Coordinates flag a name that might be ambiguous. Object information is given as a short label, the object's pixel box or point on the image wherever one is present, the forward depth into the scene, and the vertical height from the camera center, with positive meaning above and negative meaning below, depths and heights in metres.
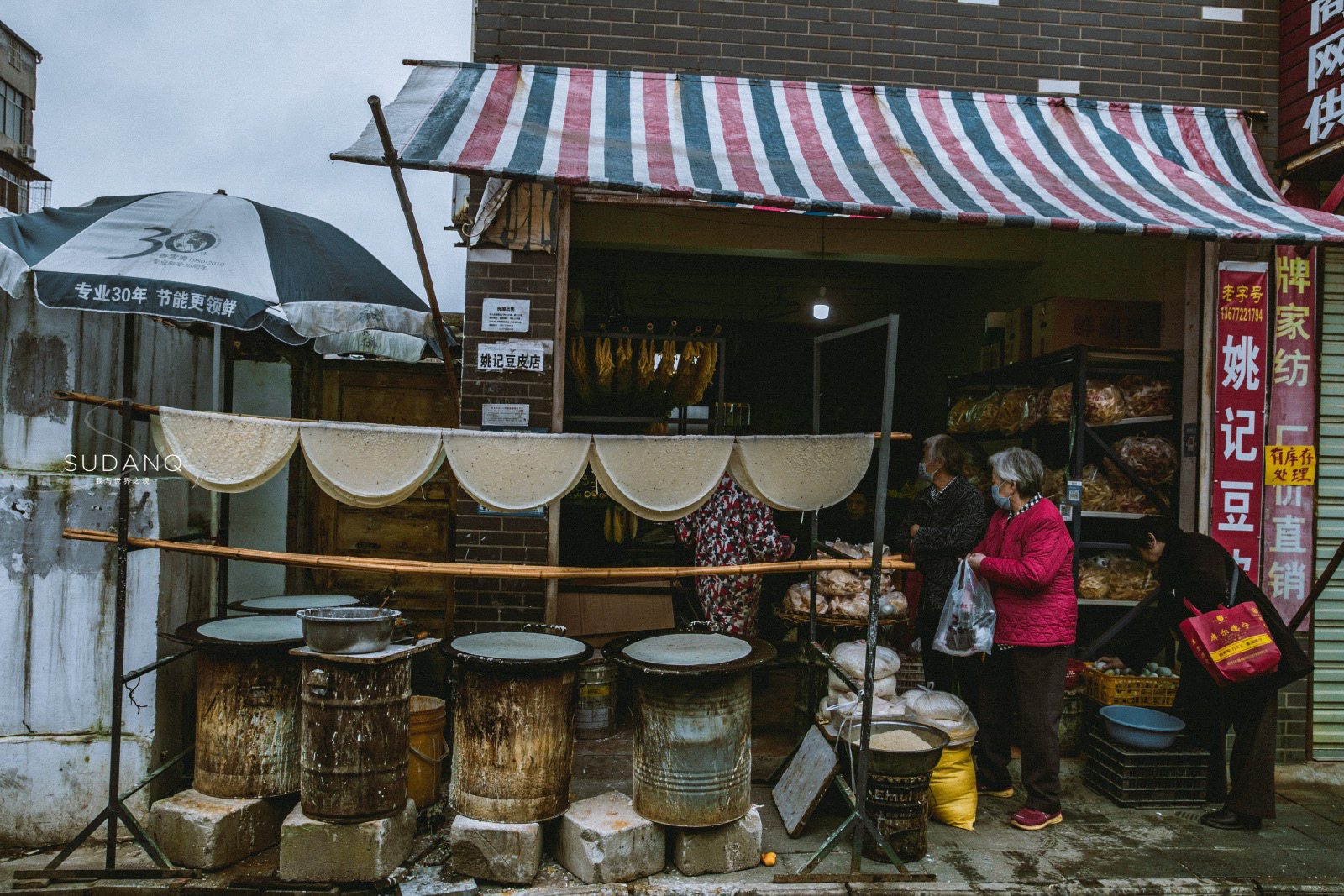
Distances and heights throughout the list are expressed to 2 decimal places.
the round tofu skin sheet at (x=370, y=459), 4.05 -0.07
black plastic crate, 5.24 -2.06
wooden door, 7.92 -0.60
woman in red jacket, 4.87 -0.91
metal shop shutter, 6.12 -0.30
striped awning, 4.73 +2.19
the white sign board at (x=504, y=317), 5.85 +0.99
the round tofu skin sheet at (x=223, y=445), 4.05 -0.02
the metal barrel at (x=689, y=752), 4.17 -1.59
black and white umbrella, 4.42 +1.13
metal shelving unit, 5.97 +0.39
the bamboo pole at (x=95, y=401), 3.88 +0.19
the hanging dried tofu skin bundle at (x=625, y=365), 6.60 +0.75
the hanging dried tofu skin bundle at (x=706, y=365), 6.70 +0.79
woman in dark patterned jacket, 5.62 -0.45
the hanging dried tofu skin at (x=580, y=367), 6.47 +0.72
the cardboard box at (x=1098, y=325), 6.66 +1.23
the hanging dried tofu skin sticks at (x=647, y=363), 6.60 +0.78
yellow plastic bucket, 4.73 -1.87
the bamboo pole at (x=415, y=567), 4.17 -0.64
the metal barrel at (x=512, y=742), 4.11 -1.54
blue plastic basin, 5.21 -1.72
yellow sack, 4.88 -2.03
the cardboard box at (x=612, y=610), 6.50 -1.31
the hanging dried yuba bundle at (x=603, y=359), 6.51 +0.79
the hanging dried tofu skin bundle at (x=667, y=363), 6.67 +0.79
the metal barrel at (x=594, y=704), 5.84 -1.88
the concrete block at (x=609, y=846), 4.08 -2.08
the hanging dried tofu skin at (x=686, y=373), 6.68 +0.72
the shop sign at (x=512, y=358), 5.84 +0.70
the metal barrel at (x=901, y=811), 4.38 -1.96
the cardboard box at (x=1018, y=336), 7.34 +1.25
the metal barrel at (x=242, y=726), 4.29 -1.56
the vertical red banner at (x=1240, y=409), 5.95 +0.49
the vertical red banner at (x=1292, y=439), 6.01 +0.28
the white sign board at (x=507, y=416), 5.84 +0.26
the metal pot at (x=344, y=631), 4.00 -0.96
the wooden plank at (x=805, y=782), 4.58 -1.96
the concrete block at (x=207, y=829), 4.10 -2.07
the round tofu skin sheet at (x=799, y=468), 4.38 -0.04
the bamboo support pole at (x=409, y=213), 4.00 +1.32
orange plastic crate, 5.68 -1.61
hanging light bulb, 8.85 +1.72
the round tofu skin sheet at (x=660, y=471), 4.19 -0.08
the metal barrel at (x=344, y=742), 4.02 -1.53
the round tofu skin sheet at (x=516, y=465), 4.11 -0.08
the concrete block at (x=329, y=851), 4.02 -2.09
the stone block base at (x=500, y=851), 4.09 -2.10
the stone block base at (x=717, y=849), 4.21 -2.13
